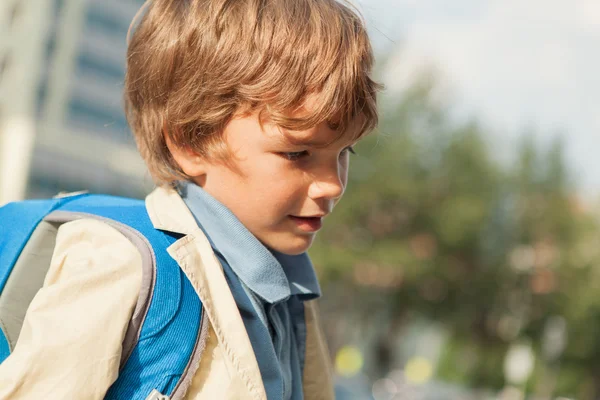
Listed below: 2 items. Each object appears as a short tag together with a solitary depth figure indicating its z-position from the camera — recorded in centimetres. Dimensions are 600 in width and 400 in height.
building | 3525
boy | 92
